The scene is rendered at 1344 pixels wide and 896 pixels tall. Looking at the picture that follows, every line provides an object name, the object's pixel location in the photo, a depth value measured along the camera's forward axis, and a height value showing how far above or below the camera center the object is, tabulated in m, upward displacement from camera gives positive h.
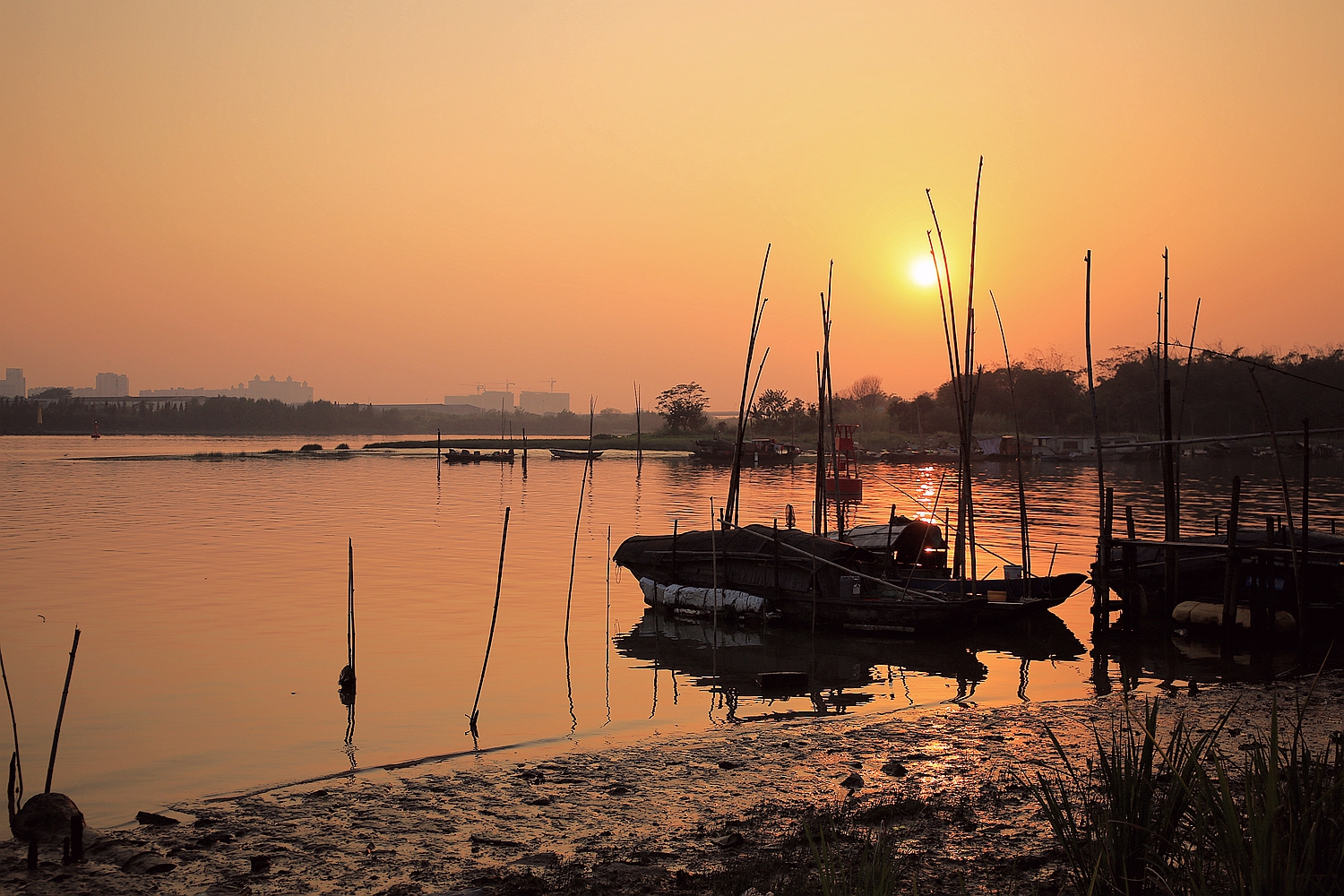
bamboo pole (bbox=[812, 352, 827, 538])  18.62 -1.14
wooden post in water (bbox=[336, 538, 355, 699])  12.38 -3.04
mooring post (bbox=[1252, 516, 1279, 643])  14.28 -2.52
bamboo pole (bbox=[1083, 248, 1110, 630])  15.84 -2.32
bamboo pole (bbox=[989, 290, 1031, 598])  16.00 -2.10
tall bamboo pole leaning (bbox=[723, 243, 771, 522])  18.00 -0.55
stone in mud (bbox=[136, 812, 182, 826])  7.72 -2.92
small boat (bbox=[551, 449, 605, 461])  94.07 -2.47
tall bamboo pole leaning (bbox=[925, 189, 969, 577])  15.99 -0.03
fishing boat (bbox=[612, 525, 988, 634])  15.12 -2.53
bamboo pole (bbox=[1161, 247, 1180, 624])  15.51 -1.36
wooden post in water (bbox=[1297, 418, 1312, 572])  12.76 -0.49
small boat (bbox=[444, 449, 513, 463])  79.12 -2.24
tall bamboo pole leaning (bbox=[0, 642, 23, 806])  7.92 -2.61
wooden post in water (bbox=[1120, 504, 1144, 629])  15.77 -2.49
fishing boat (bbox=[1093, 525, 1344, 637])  14.34 -2.33
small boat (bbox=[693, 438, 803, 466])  80.88 -1.97
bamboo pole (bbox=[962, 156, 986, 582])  15.67 +0.97
